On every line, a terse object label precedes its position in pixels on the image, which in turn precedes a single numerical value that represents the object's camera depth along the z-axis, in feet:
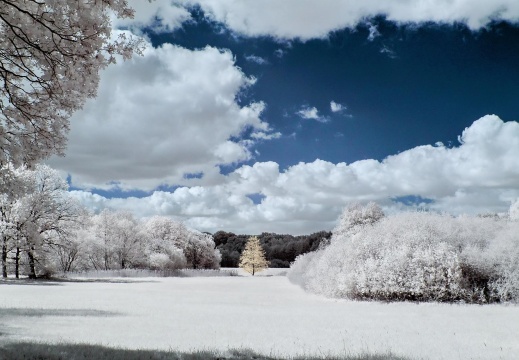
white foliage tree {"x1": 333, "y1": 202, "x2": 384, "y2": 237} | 156.25
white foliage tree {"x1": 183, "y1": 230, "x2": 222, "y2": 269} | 277.44
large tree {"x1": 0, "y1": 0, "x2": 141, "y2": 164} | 24.31
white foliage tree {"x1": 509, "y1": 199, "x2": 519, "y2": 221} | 111.45
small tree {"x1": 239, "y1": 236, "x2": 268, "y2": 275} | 252.62
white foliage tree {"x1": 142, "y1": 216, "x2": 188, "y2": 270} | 214.69
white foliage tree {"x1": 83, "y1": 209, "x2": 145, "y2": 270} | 207.44
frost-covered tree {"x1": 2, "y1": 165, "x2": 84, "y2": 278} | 120.98
